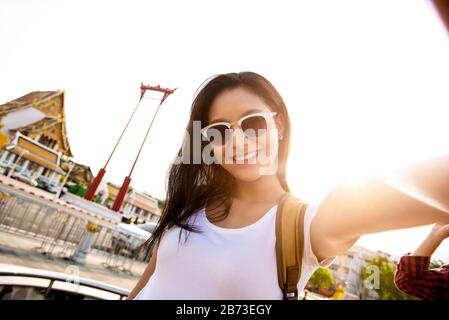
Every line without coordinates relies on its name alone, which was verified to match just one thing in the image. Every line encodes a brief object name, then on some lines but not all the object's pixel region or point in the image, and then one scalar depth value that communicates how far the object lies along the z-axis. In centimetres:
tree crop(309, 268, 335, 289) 2511
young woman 44
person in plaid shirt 64
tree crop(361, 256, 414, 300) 2362
